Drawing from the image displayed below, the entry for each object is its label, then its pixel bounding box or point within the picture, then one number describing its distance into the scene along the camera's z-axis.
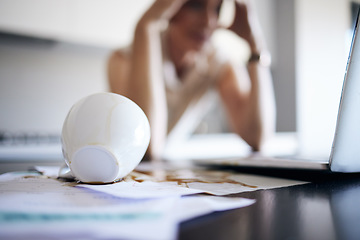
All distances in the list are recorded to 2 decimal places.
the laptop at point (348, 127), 0.35
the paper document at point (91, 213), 0.18
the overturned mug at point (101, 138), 0.33
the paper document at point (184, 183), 0.30
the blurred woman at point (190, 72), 1.04
